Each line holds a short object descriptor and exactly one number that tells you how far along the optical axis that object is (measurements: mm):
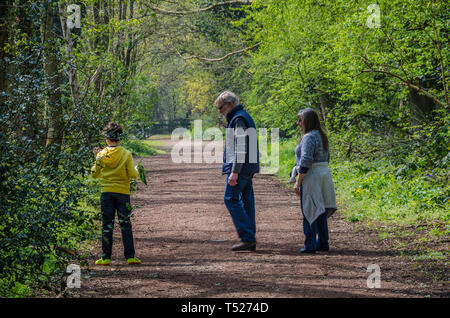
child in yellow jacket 14773
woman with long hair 15805
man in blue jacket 16031
